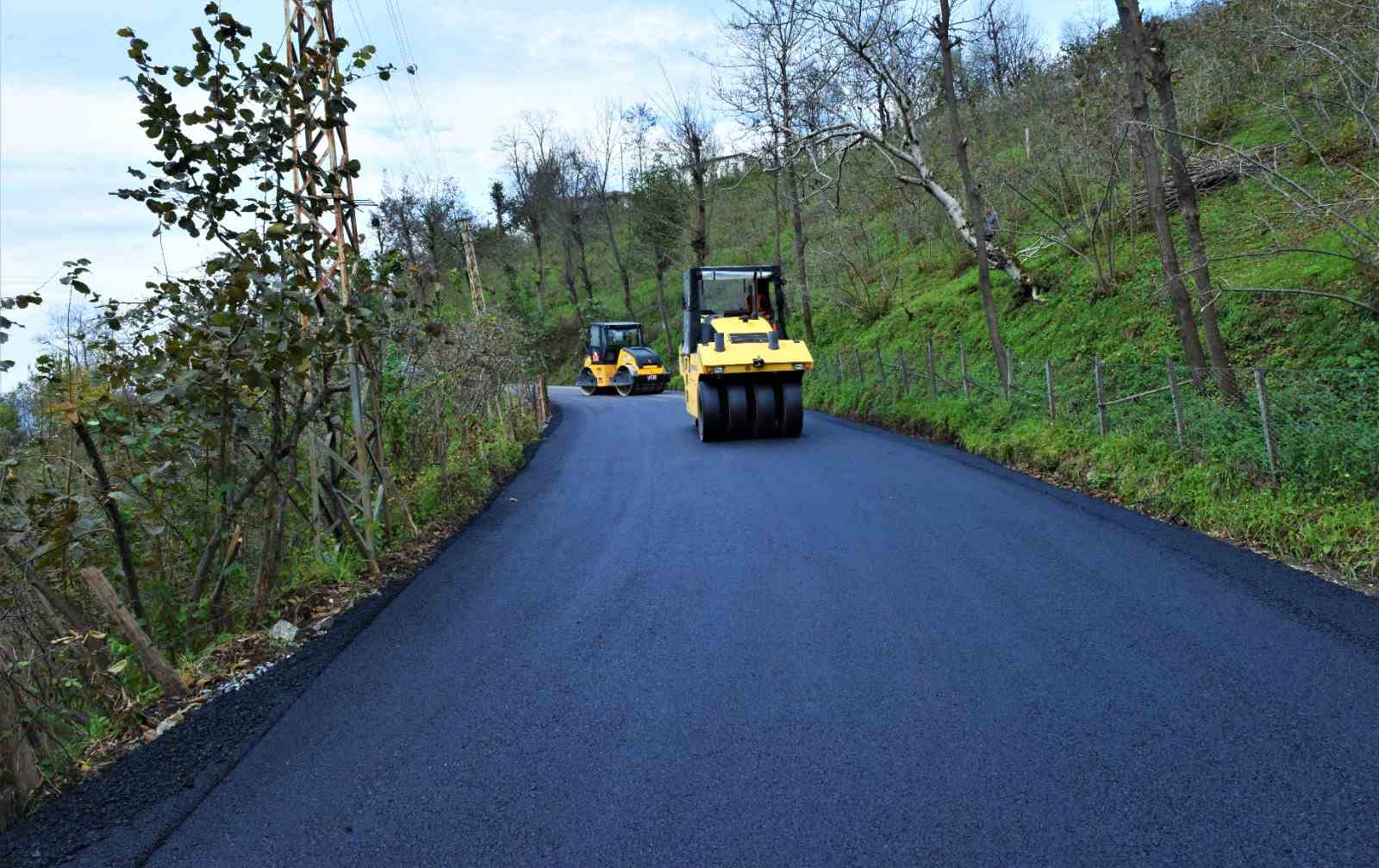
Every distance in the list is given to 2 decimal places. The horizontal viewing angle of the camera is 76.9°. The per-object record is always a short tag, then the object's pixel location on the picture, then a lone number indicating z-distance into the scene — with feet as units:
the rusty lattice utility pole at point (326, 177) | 18.53
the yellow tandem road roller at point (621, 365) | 110.11
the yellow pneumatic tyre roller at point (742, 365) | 45.75
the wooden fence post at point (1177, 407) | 27.73
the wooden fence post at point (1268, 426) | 23.20
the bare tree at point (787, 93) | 54.65
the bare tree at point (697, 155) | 109.81
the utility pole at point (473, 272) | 61.98
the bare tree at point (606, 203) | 154.30
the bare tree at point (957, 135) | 44.62
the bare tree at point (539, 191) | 168.86
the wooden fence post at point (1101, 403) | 32.27
